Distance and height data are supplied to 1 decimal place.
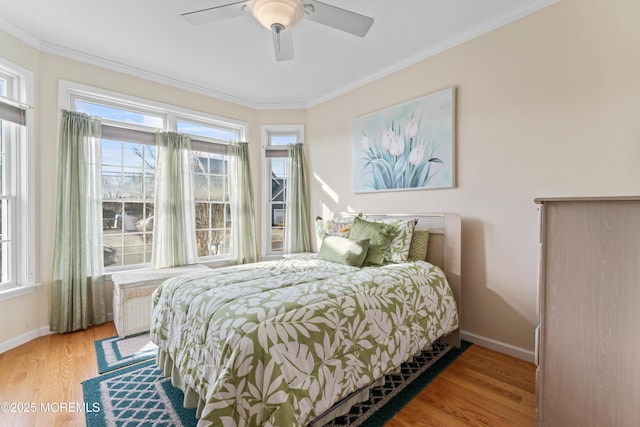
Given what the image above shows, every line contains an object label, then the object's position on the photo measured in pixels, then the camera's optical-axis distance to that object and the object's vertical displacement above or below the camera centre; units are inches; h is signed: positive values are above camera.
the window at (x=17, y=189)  97.0 +7.1
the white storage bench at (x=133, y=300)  102.7 -33.7
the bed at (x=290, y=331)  44.7 -25.0
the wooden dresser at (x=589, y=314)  45.6 -18.1
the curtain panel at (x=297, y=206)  155.9 +1.6
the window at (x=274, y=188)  162.9 +12.1
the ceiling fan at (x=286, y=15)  62.5 +45.4
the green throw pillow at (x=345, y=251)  94.8 -14.5
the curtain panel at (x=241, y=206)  151.3 +1.6
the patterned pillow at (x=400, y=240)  97.9 -11.1
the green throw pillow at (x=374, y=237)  97.8 -10.0
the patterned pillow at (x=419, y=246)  100.7 -13.3
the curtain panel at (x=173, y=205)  126.6 +1.9
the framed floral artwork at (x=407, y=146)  103.3 +25.4
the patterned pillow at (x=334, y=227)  110.6 -7.5
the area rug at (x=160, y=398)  61.7 -45.8
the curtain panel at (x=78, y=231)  104.6 -8.0
